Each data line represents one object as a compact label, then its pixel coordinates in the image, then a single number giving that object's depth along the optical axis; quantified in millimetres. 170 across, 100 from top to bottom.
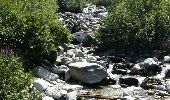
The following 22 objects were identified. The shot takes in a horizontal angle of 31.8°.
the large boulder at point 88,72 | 16818
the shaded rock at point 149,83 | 17365
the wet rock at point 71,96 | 13863
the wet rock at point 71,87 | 15516
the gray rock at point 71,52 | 21245
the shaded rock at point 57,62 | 18728
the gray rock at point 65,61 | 18950
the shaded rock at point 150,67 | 19524
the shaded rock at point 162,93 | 16239
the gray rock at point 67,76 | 17263
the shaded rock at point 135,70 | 19514
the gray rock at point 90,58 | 20094
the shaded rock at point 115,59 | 21745
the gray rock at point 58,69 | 17714
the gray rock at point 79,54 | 21404
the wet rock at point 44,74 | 16518
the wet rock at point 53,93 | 13739
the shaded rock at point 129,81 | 17848
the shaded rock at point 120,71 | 19483
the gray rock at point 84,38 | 25805
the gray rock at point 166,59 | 21384
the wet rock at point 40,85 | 14142
